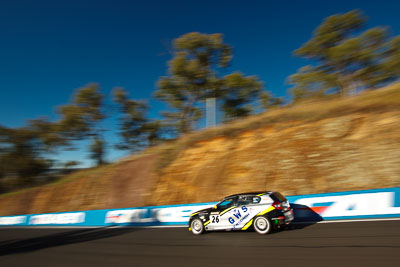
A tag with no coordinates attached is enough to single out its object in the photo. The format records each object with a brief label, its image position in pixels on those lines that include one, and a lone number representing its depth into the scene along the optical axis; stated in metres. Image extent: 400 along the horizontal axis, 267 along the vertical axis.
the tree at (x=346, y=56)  25.05
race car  8.37
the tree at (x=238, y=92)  34.31
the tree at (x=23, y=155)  40.00
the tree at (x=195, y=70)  33.22
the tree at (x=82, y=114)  36.16
